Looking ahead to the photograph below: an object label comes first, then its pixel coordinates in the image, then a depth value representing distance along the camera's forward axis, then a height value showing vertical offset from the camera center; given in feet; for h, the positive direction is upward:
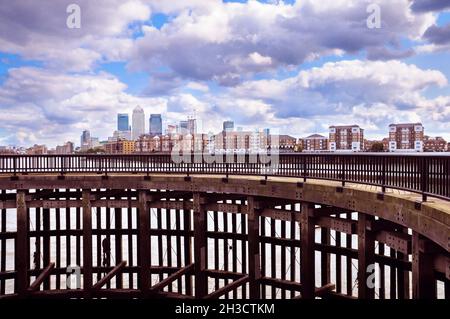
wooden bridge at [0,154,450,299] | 33.30 -5.39
